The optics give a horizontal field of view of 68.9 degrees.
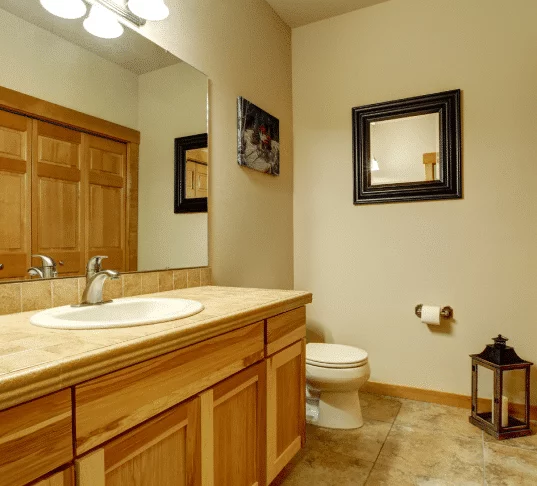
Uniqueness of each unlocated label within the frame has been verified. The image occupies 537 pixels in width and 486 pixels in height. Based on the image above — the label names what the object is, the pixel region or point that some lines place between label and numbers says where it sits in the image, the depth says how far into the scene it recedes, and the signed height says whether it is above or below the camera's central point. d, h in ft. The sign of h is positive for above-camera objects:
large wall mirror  4.00 +1.10
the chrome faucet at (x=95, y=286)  4.31 -0.55
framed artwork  7.52 +2.01
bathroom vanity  2.26 -1.24
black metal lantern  6.62 -2.68
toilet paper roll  7.80 -1.58
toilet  6.57 -2.45
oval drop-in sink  3.26 -0.76
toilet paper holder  7.91 -1.54
